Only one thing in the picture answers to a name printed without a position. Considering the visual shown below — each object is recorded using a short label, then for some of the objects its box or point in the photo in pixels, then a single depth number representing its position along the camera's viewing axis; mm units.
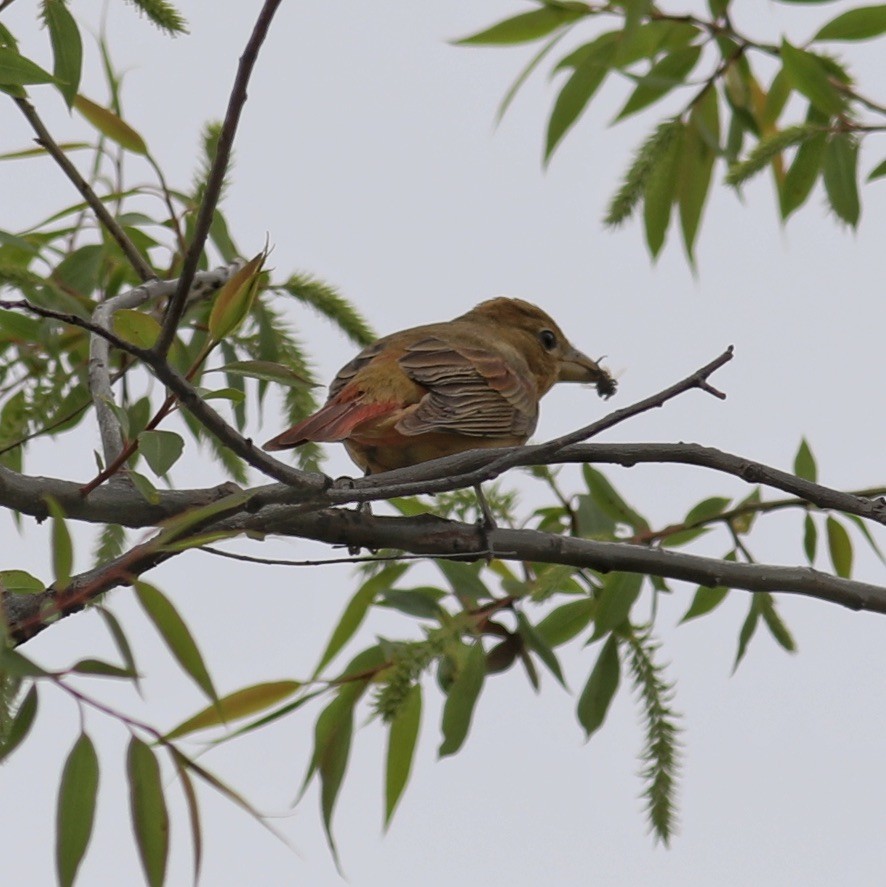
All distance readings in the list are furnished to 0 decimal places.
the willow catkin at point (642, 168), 7758
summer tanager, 8219
